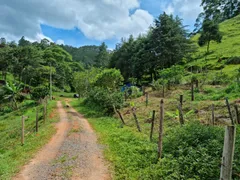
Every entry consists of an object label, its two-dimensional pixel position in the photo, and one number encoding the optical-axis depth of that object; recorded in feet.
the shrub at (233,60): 104.99
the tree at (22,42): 308.40
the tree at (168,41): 110.13
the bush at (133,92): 86.75
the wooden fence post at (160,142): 24.17
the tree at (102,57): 247.70
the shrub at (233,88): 58.59
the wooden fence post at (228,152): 12.09
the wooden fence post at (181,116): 30.97
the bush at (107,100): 64.90
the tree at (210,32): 116.98
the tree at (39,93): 105.97
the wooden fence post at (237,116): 30.90
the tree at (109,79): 80.07
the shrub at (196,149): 18.56
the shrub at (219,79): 79.10
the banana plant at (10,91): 102.01
